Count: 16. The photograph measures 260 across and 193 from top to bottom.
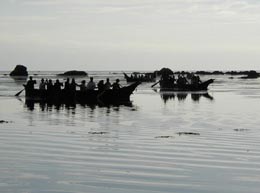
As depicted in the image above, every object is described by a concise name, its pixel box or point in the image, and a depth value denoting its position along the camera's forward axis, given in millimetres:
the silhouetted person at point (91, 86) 39656
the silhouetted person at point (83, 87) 39319
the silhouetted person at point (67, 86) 39281
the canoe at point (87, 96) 38031
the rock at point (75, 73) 167250
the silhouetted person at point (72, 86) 39341
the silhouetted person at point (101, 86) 38809
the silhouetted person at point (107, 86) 39112
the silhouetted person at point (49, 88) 40197
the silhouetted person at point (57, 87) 40000
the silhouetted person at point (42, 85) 42425
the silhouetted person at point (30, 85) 41531
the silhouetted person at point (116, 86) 39084
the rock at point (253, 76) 128469
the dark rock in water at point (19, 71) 156375
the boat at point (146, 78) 92375
